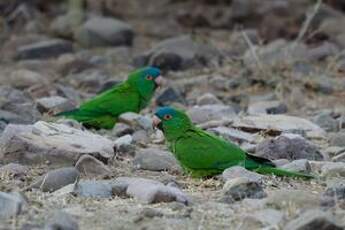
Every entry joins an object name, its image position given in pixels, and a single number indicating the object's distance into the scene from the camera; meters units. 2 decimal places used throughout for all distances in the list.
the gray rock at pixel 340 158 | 13.16
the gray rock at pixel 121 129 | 15.19
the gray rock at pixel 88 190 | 10.65
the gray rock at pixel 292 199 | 9.82
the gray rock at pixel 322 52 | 21.08
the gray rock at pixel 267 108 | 16.83
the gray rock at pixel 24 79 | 18.62
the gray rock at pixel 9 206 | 9.49
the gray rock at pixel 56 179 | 10.99
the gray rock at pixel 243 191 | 10.42
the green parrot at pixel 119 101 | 15.56
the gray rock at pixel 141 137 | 14.51
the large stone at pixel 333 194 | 10.01
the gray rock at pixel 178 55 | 20.72
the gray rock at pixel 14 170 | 11.63
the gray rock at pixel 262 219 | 9.42
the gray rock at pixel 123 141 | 13.64
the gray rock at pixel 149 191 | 10.32
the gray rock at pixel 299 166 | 11.99
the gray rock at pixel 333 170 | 11.96
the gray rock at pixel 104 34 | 22.94
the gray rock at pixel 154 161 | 12.66
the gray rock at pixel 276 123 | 14.89
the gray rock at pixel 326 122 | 15.58
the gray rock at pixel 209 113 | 15.97
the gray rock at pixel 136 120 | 15.37
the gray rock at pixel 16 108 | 15.01
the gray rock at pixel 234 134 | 14.30
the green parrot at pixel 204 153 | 11.83
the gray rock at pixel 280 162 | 12.46
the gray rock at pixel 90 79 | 19.34
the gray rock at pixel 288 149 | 13.12
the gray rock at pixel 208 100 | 17.64
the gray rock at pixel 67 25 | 23.52
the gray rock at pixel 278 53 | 19.08
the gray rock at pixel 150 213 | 9.72
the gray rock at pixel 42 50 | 21.70
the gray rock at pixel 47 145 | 12.34
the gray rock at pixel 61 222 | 9.05
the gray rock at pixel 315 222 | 8.87
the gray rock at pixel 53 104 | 16.17
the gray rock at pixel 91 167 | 11.91
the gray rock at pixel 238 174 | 11.40
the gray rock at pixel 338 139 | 14.23
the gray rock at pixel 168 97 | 18.25
